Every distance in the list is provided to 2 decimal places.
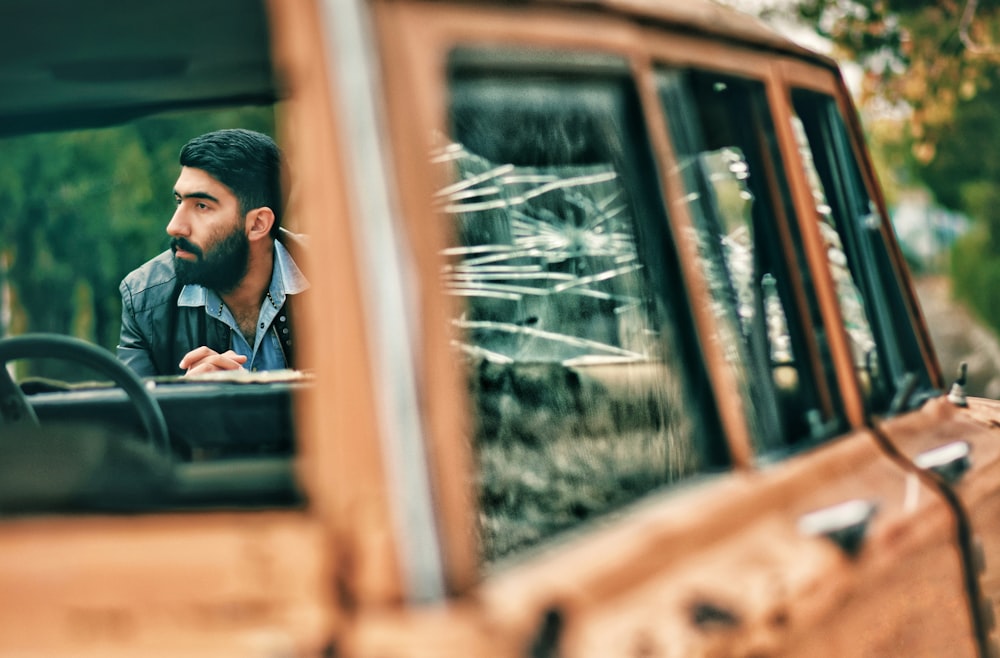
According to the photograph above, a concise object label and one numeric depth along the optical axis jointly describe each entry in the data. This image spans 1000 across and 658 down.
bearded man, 5.12
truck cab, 2.84
